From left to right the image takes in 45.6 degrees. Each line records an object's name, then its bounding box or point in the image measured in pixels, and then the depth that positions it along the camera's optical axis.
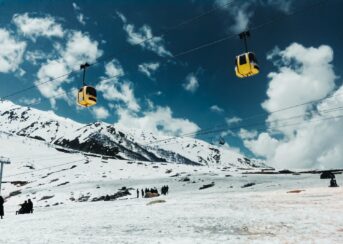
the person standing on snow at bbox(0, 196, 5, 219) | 31.88
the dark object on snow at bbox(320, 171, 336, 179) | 56.89
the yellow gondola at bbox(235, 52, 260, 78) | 20.28
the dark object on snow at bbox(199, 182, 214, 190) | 62.60
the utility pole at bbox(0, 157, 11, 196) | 62.83
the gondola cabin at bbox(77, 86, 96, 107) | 25.16
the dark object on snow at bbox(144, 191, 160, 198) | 52.08
